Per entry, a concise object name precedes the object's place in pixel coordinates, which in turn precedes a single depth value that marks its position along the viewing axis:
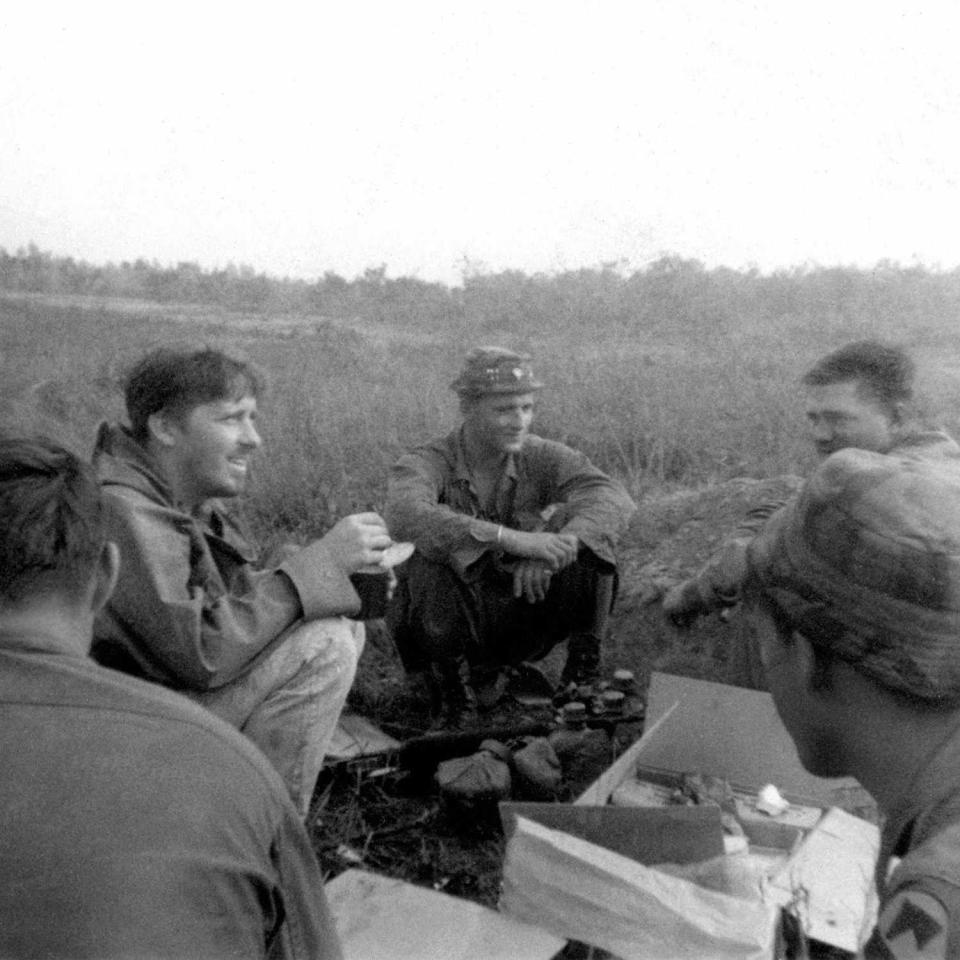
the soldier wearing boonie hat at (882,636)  1.10
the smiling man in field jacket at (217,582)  2.58
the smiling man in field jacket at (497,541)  3.96
